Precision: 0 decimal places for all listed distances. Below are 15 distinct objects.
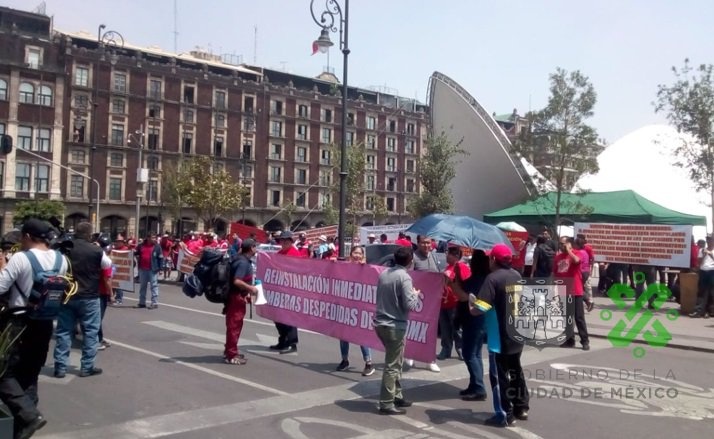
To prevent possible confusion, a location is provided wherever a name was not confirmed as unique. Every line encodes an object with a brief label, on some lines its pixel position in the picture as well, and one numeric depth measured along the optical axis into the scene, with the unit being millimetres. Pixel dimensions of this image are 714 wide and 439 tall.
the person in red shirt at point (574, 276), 11117
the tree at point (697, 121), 18234
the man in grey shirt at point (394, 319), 6859
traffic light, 20875
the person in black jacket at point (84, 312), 8164
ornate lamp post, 15648
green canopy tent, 24141
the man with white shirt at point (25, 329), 5289
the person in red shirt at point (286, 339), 10234
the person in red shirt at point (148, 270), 15508
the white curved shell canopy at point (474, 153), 41000
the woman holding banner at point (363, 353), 8781
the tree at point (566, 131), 21594
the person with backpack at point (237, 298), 9039
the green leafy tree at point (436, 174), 37531
